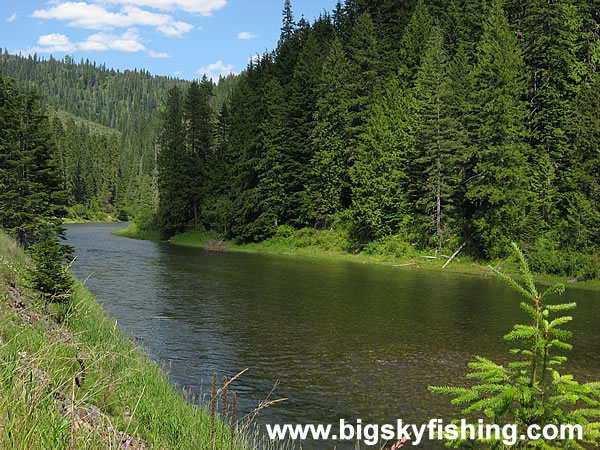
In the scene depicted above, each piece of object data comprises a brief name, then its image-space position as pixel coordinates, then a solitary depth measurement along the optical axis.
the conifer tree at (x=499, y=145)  30.64
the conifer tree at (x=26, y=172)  23.59
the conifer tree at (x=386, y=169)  38.94
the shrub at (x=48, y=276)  10.25
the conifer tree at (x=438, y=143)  34.94
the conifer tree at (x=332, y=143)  44.78
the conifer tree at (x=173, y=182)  58.66
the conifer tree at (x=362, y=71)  44.62
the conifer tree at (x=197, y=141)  59.97
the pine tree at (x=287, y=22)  69.69
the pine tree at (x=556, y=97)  30.77
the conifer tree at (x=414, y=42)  43.97
